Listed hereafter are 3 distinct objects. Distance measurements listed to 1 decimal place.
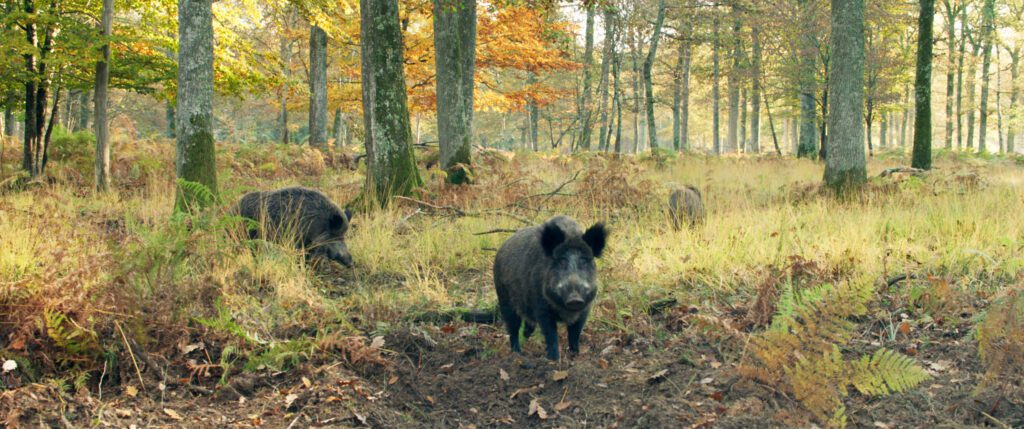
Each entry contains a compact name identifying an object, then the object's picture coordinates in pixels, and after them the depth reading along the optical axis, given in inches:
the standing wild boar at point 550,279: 156.0
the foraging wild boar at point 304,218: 277.3
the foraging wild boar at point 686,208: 329.3
